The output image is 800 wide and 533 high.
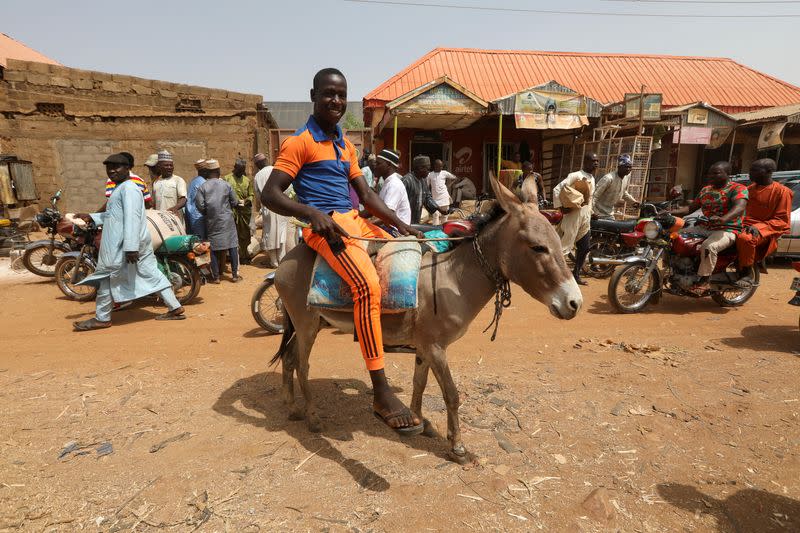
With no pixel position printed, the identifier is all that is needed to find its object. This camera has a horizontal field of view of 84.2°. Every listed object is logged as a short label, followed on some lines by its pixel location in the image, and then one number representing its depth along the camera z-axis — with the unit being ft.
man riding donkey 9.27
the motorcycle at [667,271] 22.20
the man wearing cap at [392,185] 21.72
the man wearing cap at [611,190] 29.19
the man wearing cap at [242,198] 31.98
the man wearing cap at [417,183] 25.23
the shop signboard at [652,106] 41.91
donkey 9.19
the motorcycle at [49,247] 25.96
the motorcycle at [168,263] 22.97
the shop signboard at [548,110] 42.27
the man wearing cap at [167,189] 27.20
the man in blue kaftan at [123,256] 18.93
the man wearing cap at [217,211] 27.32
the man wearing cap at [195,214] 28.30
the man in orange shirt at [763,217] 21.29
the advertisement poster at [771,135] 45.70
